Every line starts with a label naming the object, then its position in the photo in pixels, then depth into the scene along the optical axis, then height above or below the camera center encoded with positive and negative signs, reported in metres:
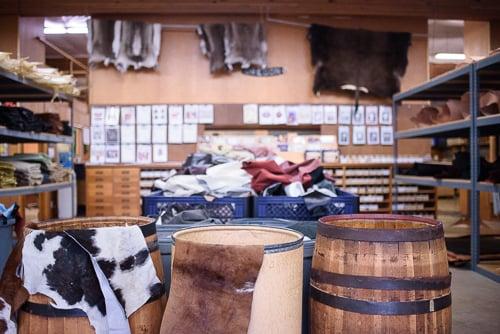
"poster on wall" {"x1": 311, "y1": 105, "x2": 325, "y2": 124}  8.19 +0.82
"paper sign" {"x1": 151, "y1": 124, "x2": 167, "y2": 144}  8.08 +0.57
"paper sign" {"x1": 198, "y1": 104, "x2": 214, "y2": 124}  8.09 +0.87
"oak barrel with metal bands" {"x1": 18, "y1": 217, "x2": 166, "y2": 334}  1.24 -0.41
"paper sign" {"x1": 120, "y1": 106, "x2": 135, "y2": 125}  8.05 +0.81
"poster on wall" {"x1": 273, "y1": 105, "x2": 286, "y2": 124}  8.12 +0.86
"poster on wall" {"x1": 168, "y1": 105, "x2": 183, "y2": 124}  8.08 +0.85
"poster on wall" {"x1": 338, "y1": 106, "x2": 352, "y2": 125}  8.23 +0.85
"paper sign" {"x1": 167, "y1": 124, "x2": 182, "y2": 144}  8.08 +0.59
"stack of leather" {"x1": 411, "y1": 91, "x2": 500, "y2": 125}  3.83 +0.52
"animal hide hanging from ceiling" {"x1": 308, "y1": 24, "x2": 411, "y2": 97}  8.14 +1.85
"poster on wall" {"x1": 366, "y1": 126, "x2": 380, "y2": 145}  8.28 +0.53
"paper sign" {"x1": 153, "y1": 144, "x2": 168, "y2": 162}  8.11 +0.22
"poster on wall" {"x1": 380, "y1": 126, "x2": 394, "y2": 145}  8.30 +0.56
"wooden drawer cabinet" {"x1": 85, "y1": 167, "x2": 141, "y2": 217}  7.44 -0.42
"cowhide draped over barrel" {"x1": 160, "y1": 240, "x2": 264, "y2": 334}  1.13 -0.31
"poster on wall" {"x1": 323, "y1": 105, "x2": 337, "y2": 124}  8.20 +0.87
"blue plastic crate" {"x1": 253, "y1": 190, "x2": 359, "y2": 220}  2.94 -0.26
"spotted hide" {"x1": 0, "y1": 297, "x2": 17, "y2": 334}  1.29 -0.43
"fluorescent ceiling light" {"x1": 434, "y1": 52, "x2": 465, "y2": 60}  10.33 +2.41
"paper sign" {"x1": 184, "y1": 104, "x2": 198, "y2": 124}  8.09 +0.85
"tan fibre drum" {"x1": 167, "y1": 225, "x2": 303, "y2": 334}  1.16 -0.32
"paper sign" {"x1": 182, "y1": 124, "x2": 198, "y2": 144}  8.08 +0.52
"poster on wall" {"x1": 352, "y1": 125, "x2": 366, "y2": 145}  8.25 +0.54
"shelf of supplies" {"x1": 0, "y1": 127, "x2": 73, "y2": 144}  4.20 +0.28
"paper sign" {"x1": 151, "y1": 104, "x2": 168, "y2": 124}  8.08 +0.83
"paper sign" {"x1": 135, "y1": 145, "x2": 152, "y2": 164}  8.06 +0.18
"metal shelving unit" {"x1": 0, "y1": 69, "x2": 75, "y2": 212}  4.15 +0.75
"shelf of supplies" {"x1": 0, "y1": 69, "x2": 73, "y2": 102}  4.13 +0.78
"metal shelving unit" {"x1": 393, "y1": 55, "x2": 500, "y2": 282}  3.81 +0.36
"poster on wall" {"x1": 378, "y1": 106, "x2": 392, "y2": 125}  8.30 +0.86
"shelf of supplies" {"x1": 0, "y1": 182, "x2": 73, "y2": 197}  4.11 -0.24
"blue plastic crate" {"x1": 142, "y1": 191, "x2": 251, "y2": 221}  3.02 -0.25
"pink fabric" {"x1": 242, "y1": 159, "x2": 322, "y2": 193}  3.13 -0.05
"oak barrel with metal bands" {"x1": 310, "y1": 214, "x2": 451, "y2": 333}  1.30 -0.33
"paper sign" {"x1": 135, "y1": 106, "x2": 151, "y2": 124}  8.05 +0.85
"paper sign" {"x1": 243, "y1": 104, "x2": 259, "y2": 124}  8.09 +0.87
